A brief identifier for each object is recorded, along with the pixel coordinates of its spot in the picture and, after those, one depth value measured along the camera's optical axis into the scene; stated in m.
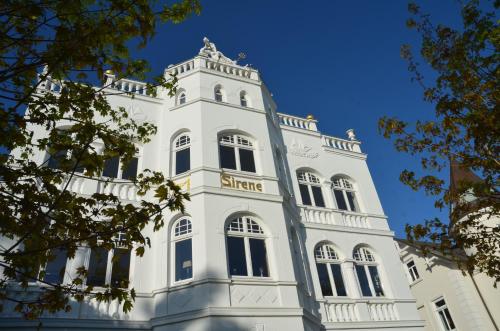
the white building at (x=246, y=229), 11.60
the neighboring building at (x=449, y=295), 19.38
